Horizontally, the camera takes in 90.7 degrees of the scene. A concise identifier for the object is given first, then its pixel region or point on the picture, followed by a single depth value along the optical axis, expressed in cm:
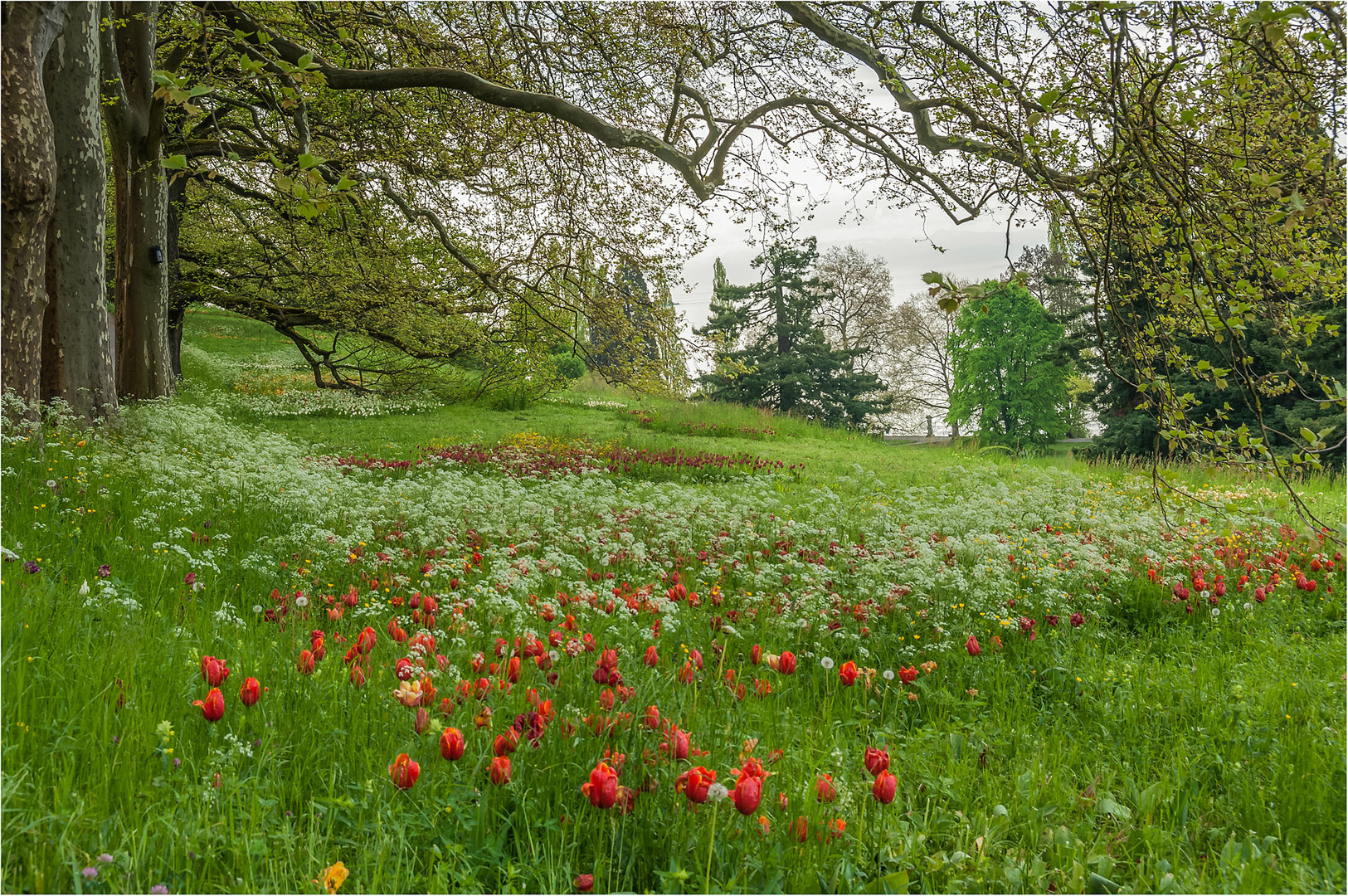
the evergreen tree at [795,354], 2931
